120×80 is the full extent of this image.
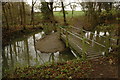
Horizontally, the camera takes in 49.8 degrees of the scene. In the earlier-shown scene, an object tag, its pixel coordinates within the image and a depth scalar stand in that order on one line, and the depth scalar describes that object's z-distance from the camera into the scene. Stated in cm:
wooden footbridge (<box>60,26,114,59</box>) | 615
